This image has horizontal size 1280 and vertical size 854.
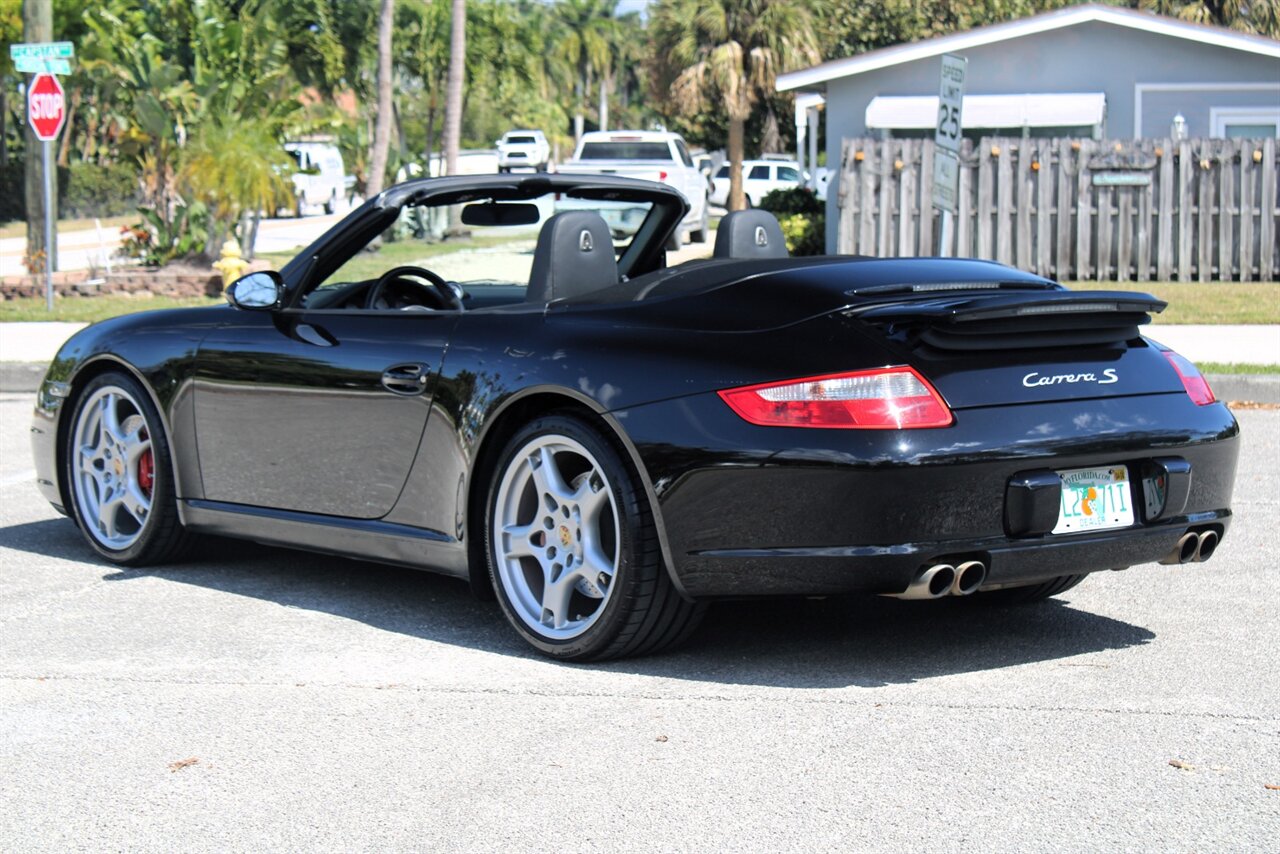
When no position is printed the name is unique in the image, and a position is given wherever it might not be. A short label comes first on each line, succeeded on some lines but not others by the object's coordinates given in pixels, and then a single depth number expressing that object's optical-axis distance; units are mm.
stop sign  18188
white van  48438
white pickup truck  29562
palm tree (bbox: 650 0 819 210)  43969
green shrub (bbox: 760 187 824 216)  25672
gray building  26062
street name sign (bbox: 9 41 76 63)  18391
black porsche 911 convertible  4734
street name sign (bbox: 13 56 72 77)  18375
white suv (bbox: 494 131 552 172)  64194
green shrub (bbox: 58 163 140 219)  49781
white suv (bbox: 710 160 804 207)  47594
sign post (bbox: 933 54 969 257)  14211
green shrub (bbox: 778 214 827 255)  24531
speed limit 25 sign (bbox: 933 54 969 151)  14156
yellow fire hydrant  19516
